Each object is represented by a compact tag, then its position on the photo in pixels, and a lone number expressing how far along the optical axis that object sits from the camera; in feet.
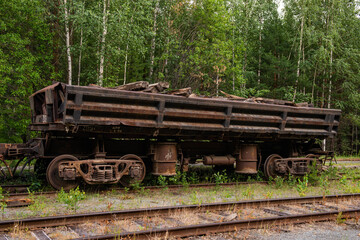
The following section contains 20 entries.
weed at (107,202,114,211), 20.16
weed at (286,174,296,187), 32.48
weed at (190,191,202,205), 23.07
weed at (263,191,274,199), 25.78
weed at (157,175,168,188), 28.35
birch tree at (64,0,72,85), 54.93
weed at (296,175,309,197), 27.58
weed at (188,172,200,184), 31.90
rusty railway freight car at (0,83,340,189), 23.98
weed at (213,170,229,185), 30.73
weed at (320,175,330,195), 29.27
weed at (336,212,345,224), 20.61
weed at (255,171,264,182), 34.65
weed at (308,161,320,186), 33.65
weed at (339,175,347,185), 32.55
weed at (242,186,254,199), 26.42
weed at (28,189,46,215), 19.77
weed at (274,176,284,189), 31.65
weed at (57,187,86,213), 20.16
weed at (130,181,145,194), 26.50
